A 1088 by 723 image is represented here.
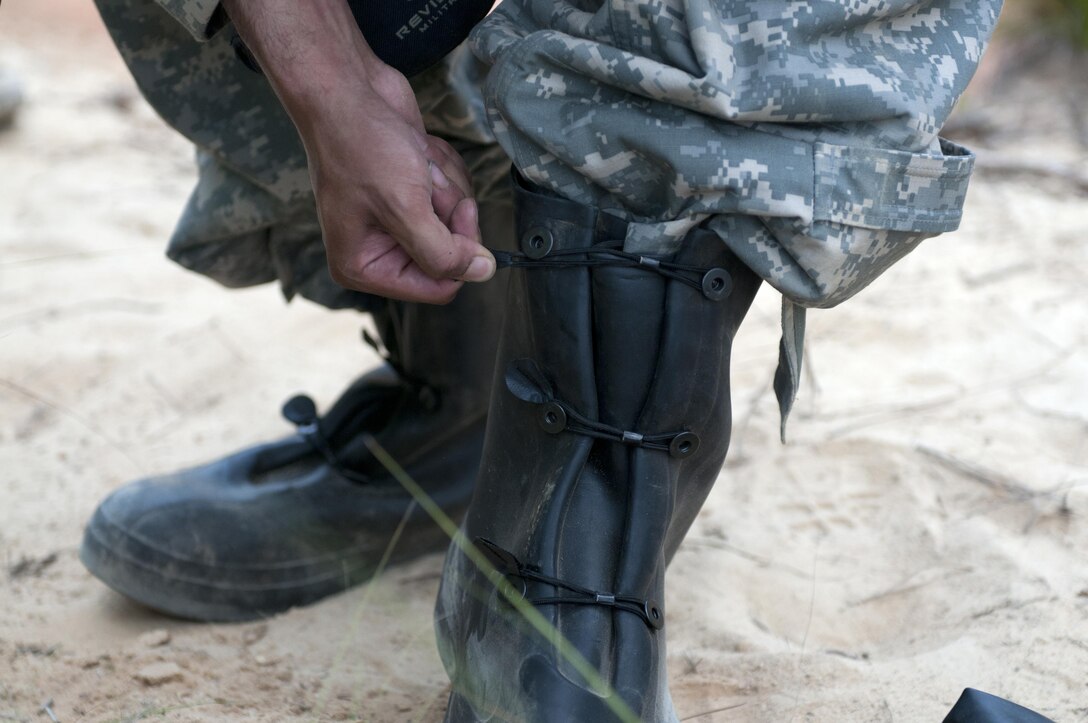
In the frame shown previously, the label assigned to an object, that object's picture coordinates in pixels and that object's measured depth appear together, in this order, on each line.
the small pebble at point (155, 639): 2.40
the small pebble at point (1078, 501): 2.50
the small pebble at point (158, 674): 2.34
